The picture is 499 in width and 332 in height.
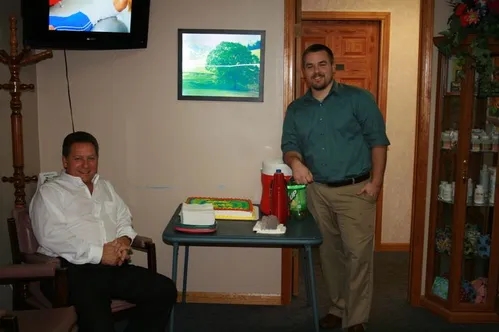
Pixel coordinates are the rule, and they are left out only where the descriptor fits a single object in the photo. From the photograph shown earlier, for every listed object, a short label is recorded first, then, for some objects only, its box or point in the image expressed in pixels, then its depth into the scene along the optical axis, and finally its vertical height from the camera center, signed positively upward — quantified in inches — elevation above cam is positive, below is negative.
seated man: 96.7 -25.2
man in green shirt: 118.7 -9.2
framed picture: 133.0 +12.5
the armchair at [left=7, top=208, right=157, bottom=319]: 101.1 -27.4
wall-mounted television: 122.6 +20.5
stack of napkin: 105.1 -19.9
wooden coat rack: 109.7 +3.3
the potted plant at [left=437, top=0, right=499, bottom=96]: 119.0 +18.9
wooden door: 193.3 +25.2
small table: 100.2 -22.7
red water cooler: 116.6 -13.5
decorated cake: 114.5 -20.0
